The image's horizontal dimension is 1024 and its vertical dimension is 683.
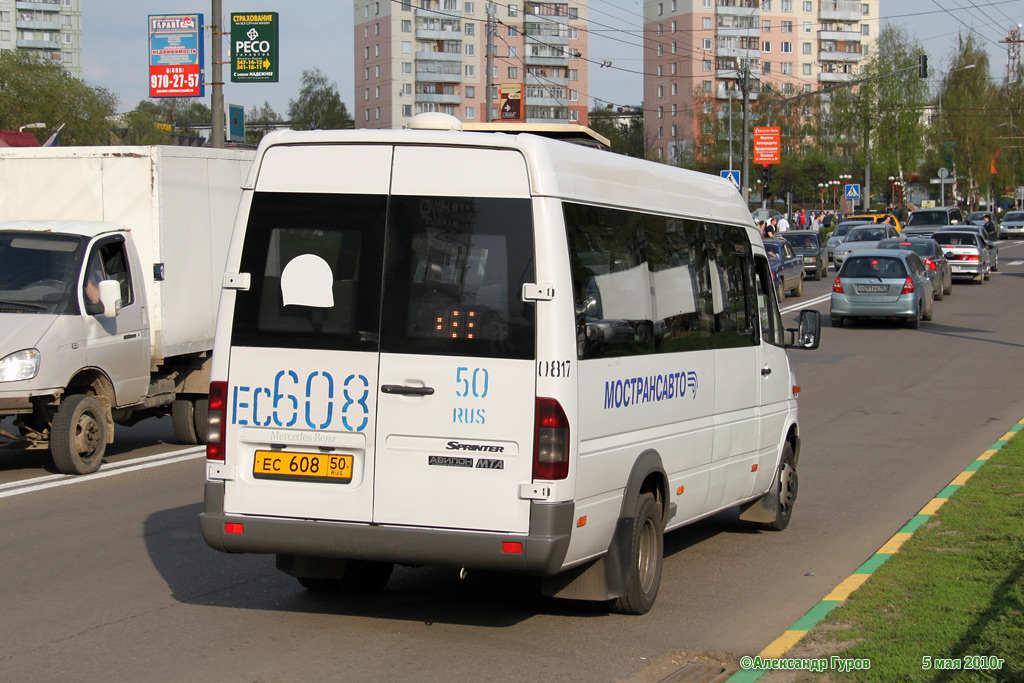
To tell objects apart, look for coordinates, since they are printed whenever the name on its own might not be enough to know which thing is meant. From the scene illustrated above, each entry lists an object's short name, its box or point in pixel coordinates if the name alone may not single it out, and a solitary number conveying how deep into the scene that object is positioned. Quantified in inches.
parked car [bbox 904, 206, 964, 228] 2079.2
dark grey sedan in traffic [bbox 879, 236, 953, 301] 1349.7
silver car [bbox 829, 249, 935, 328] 1086.4
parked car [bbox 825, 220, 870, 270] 2011.6
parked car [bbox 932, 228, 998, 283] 1619.1
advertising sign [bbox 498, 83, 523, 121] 1373.0
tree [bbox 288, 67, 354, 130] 4840.1
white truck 438.6
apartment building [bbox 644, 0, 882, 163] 4852.4
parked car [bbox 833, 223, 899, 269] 1688.0
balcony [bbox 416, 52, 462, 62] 4377.5
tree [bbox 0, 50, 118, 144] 2178.9
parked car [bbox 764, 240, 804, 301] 1362.0
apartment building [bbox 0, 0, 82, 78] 5167.3
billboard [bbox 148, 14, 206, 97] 968.9
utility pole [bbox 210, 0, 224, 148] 908.6
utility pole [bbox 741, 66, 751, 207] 1777.8
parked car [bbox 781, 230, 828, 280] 1656.0
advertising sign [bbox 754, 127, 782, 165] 2383.1
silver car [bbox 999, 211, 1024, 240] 2997.0
